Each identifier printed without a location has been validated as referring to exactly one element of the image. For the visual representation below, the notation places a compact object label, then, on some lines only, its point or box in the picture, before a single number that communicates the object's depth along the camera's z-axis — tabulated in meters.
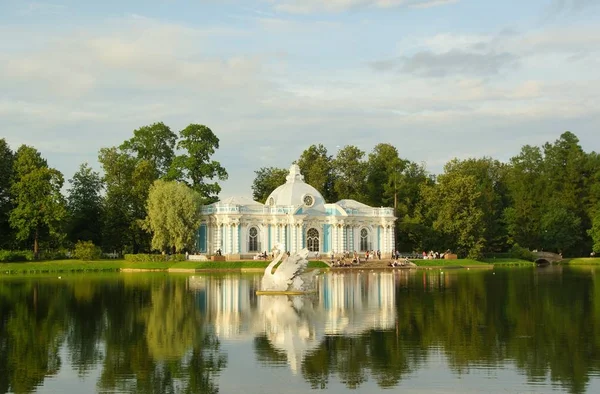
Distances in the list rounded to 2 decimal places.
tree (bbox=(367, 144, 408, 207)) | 86.81
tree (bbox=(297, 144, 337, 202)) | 86.75
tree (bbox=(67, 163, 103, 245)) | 76.75
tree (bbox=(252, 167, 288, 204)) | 87.94
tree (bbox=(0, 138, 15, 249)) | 70.07
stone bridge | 84.50
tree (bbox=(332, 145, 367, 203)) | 87.00
